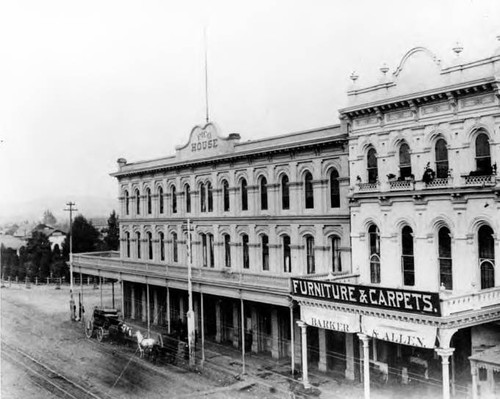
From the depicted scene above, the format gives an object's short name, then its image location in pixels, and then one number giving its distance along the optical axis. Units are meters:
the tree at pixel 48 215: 188.65
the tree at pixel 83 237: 78.00
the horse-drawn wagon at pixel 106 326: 32.28
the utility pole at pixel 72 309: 40.53
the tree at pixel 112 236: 81.12
